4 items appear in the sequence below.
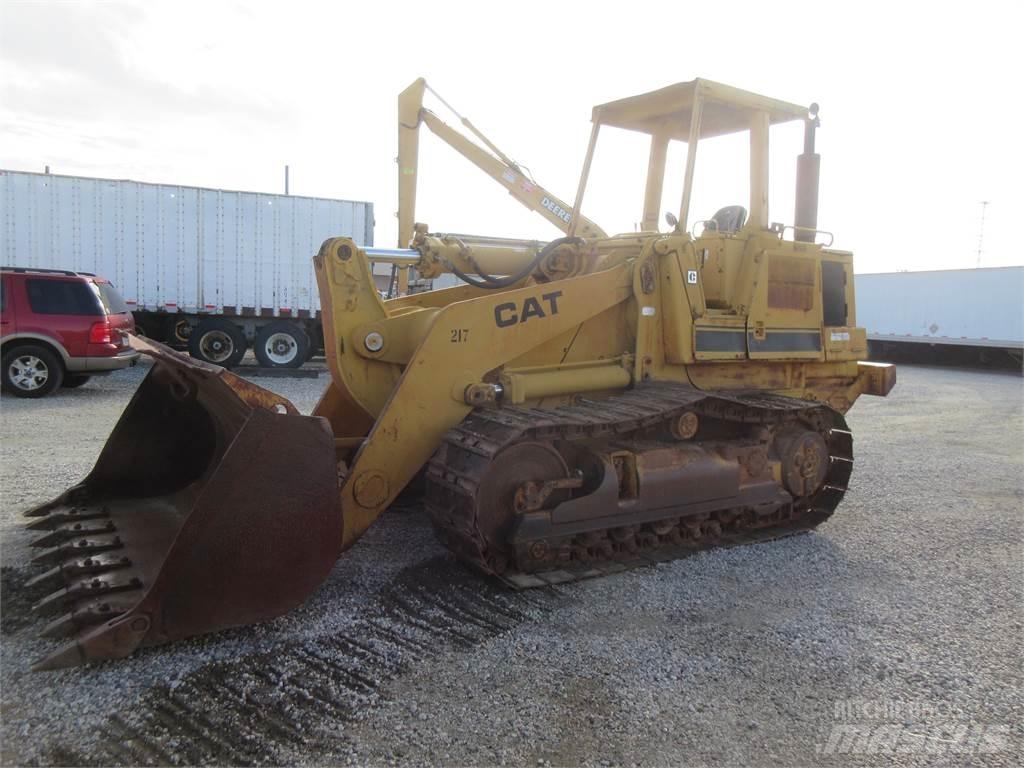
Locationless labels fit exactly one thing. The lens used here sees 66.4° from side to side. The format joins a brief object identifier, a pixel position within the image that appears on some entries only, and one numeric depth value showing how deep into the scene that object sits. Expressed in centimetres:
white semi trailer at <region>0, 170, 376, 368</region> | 1491
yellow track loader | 362
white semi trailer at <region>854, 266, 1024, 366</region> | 2212
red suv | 1122
